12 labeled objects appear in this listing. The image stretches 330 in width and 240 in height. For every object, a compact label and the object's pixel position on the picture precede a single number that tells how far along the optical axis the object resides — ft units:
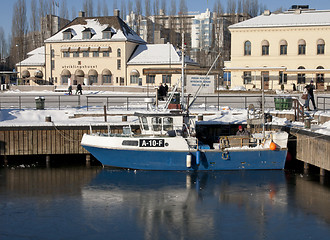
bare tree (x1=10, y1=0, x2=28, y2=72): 310.86
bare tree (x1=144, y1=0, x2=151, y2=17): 347.44
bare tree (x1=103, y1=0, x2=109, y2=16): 332.19
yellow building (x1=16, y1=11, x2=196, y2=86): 262.06
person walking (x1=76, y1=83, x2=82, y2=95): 173.67
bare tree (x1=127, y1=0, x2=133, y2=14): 346.13
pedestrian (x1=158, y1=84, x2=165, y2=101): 130.21
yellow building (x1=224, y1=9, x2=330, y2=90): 234.38
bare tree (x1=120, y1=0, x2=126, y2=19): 346.83
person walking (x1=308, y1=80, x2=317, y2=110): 116.09
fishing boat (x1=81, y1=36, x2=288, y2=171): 84.43
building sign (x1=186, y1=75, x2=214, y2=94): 93.56
